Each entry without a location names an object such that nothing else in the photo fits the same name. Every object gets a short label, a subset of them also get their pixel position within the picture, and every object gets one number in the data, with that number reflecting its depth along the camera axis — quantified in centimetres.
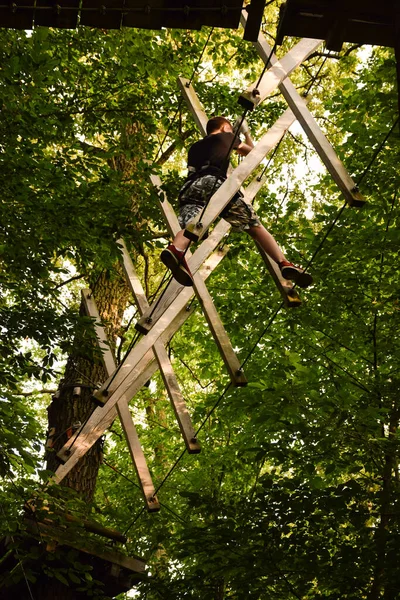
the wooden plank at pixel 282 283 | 522
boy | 514
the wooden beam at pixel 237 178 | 487
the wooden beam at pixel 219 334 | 546
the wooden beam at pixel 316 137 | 482
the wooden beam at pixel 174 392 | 589
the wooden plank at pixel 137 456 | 632
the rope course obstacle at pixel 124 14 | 398
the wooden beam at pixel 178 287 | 578
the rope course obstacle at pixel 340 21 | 360
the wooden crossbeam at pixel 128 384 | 603
